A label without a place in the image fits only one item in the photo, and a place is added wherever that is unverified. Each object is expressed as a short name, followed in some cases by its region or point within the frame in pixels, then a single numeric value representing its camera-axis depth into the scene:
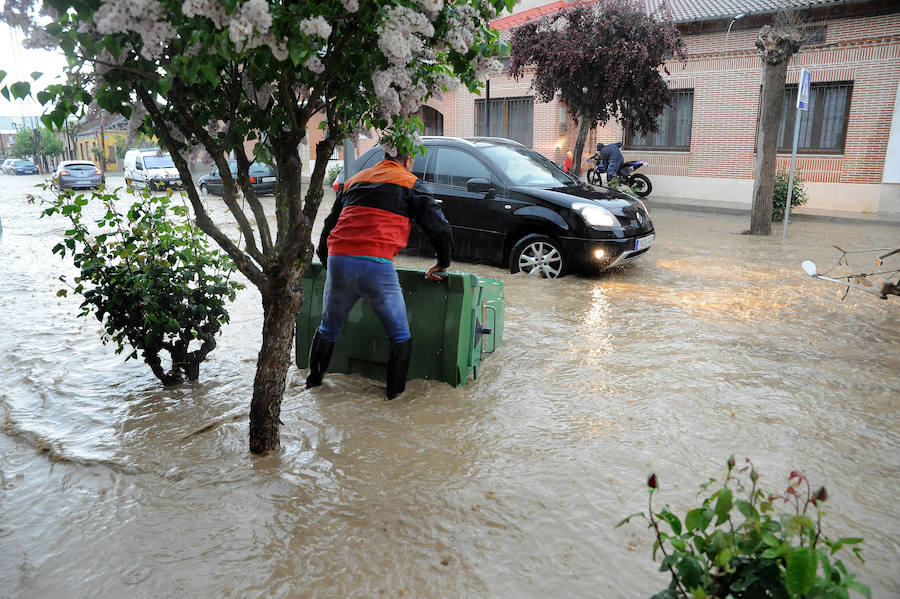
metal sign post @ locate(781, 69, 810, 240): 11.14
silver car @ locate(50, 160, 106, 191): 26.70
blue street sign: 11.15
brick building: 16.20
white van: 23.79
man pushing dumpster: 4.26
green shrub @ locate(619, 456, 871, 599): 1.49
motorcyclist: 17.28
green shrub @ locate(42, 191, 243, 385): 4.44
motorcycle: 17.61
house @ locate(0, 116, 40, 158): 76.27
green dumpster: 4.60
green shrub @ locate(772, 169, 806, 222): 14.71
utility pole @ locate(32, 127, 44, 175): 55.97
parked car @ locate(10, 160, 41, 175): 54.75
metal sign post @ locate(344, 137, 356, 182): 10.71
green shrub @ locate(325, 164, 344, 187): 23.71
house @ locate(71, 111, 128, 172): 57.24
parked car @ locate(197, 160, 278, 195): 21.00
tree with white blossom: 2.51
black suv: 7.92
